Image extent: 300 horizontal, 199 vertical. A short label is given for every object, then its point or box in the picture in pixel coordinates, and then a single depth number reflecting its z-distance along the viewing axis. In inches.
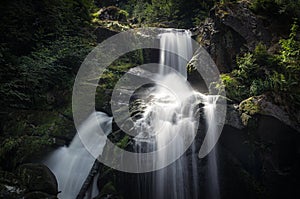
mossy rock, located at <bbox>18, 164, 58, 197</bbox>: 201.7
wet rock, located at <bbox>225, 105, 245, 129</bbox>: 237.0
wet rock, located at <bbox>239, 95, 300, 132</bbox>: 228.3
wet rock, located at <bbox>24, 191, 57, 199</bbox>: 186.1
